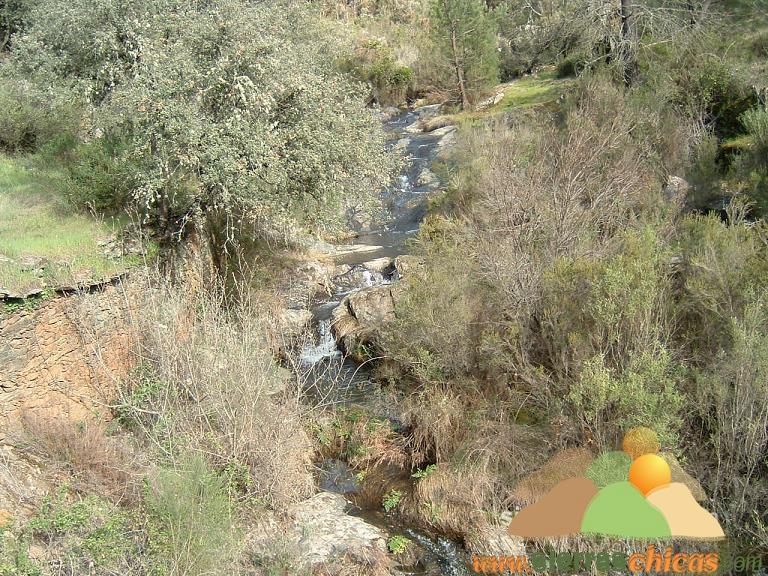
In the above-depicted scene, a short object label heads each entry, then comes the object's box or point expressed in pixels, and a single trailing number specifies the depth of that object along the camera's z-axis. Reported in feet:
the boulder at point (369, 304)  40.32
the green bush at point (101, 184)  36.19
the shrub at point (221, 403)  23.68
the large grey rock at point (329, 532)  22.94
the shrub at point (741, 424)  19.29
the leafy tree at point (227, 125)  31.37
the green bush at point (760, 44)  51.67
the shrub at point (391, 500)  26.25
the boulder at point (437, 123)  86.28
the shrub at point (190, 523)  18.88
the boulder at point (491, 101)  85.97
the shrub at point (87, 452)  22.99
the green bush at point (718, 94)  46.05
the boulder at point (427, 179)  67.26
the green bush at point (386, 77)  108.78
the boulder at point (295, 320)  38.24
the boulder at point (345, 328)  39.58
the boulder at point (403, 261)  46.81
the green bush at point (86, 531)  18.97
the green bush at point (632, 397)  20.72
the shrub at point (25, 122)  47.34
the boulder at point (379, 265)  49.83
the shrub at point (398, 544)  23.68
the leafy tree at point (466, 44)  87.10
